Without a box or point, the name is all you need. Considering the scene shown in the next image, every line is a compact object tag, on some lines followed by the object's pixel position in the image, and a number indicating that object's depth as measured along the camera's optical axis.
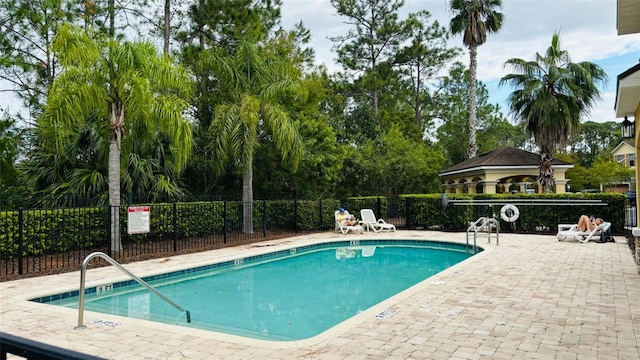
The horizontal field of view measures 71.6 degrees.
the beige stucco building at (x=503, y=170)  21.42
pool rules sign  10.29
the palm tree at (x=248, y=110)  13.95
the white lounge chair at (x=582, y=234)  12.44
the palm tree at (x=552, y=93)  17.50
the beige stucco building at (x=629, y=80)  4.93
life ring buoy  15.21
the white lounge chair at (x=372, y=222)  16.25
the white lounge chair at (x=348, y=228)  15.79
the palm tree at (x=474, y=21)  26.17
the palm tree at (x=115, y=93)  9.69
